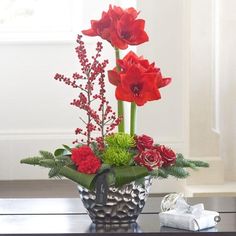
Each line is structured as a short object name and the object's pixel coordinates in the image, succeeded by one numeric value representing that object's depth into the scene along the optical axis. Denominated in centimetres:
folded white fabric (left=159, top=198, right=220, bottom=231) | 258
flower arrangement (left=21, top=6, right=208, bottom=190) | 257
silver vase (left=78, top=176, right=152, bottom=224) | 261
